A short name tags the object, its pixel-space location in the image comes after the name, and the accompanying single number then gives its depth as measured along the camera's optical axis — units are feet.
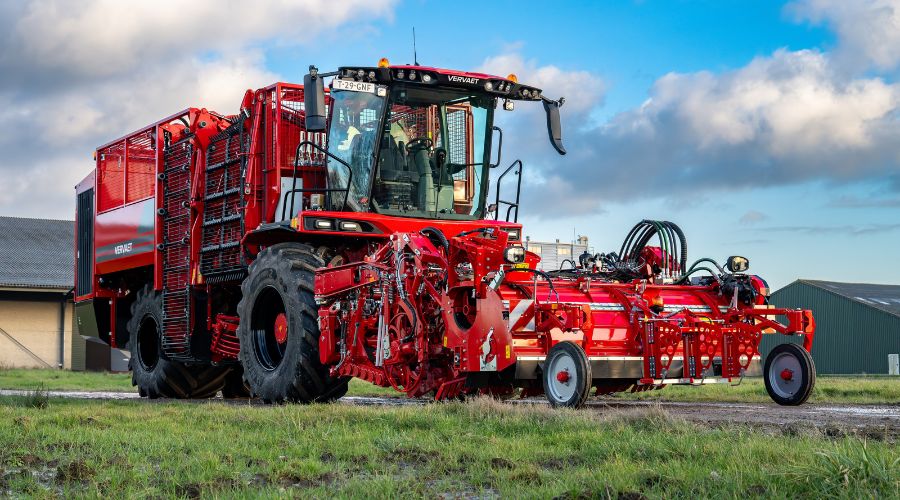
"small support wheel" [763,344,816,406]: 37.99
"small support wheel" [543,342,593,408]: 33.06
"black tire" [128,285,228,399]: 57.26
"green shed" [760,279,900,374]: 159.43
